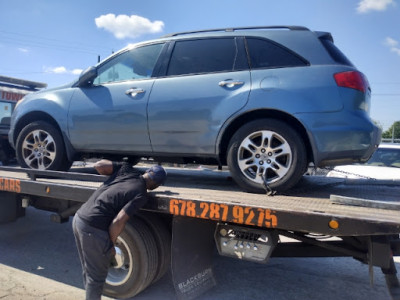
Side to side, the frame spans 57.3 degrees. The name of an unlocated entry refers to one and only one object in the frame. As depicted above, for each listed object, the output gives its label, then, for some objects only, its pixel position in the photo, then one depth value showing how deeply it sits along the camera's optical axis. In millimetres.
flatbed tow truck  2639
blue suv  3305
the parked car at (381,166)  7172
